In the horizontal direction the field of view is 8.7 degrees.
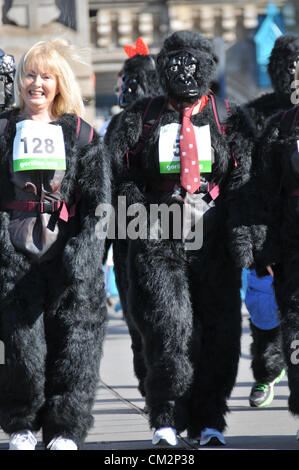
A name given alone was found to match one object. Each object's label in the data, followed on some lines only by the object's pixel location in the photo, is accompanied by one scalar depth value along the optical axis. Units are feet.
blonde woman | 29.57
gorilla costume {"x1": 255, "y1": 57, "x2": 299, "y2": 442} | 31.49
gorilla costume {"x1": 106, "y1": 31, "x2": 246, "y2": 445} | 31.91
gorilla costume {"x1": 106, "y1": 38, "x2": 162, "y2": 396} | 38.35
